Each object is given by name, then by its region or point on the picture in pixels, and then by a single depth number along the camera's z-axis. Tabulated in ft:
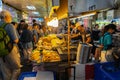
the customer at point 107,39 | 6.55
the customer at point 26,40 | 10.50
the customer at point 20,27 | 10.85
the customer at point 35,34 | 13.16
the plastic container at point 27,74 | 4.60
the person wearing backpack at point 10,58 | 5.83
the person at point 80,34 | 10.88
